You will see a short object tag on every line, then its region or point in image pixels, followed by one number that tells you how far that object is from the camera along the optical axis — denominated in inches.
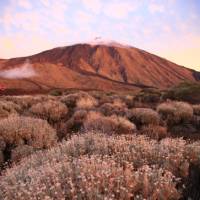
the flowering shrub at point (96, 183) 157.7
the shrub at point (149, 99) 1015.6
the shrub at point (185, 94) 1141.4
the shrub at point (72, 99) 802.0
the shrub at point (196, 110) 667.1
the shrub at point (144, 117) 522.5
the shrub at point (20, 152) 311.9
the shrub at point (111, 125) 437.7
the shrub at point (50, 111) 589.6
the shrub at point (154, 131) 426.6
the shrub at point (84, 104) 698.2
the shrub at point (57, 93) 1643.7
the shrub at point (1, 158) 320.7
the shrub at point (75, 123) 470.0
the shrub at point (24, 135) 350.9
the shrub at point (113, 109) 601.9
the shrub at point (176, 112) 565.3
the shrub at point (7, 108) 586.0
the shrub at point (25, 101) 792.7
